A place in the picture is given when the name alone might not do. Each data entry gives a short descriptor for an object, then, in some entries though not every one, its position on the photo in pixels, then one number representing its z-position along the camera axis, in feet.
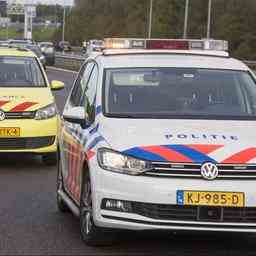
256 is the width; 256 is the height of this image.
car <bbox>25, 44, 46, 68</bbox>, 141.38
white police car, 21.18
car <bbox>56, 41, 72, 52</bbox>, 350.64
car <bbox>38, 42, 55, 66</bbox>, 188.15
